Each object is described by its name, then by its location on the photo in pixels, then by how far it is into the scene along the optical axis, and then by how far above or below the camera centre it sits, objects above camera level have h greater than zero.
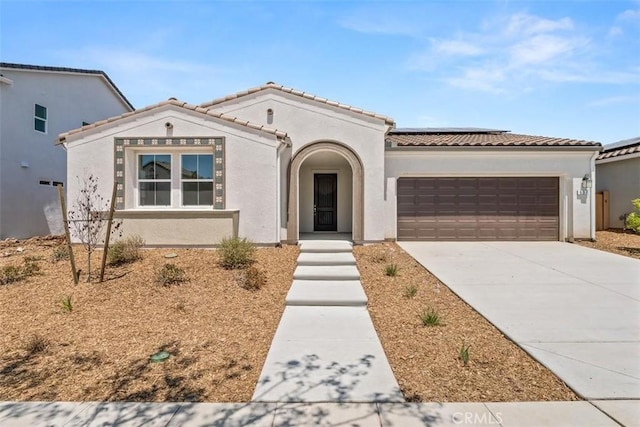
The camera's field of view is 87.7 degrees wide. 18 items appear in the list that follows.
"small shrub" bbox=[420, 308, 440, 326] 5.42 -1.70
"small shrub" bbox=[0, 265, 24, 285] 7.40 -1.36
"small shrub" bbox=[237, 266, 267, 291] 7.21 -1.43
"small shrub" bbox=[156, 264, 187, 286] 7.20 -1.32
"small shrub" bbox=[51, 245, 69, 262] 8.98 -1.07
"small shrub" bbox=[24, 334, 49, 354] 4.68 -1.85
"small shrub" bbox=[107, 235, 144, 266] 8.42 -0.97
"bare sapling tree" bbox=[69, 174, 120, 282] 10.37 +0.27
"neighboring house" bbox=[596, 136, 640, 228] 15.55 +1.81
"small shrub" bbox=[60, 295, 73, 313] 5.93 -1.61
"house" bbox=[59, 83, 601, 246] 10.70 +1.47
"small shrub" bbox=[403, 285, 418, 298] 6.82 -1.59
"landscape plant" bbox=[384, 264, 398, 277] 8.25 -1.38
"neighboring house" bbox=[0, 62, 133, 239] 13.84 +3.53
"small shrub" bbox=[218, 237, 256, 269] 8.38 -1.00
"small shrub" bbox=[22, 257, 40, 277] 7.77 -1.28
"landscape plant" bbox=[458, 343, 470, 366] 4.25 -1.82
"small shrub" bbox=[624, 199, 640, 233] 11.96 -0.21
